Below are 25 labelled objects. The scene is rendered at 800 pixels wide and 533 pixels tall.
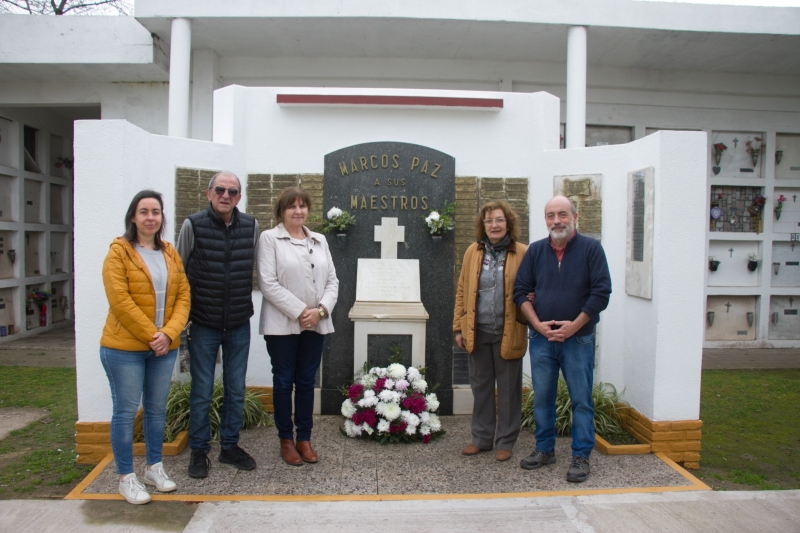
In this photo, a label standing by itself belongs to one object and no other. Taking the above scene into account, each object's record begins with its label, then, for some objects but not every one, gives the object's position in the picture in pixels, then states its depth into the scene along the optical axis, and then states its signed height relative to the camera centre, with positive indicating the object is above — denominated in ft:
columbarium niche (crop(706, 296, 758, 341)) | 24.49 -2.57
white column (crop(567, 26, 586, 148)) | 20.16 +5.94
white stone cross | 15.08 +0.45
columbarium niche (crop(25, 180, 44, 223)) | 26.96 +2.14
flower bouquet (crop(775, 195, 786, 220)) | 24.40 +2.30
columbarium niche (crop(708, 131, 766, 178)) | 24.47 +4.38
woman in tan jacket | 11.79 -1.46
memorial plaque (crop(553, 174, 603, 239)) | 14.71 +1.42
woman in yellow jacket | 9.48 -1.30
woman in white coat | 11.04 -1.05
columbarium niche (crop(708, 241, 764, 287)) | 24.38 -0.30
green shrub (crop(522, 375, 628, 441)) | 13.28 -3.67
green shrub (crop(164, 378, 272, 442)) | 12.75 -3.71
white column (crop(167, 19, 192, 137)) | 19.95 +5.96
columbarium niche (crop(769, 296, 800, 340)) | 24.85 -2.52
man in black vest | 10.67 -0.73
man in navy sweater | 10.89 -1.07
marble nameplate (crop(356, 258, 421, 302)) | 14.51 -0.71
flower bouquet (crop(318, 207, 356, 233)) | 14.67 +0.77
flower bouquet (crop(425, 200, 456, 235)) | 14.69 +0.79
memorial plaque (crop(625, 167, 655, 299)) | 12.73 +0.50
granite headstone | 15.06 +1.06
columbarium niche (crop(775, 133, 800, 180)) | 24.67 +4.37
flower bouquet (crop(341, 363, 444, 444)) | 12.88 -3.50
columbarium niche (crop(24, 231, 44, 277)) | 26.96 -0.26
